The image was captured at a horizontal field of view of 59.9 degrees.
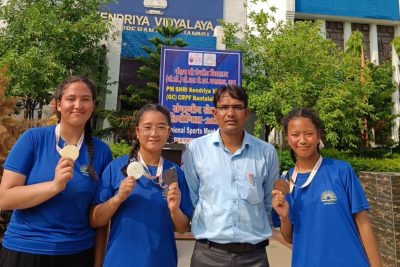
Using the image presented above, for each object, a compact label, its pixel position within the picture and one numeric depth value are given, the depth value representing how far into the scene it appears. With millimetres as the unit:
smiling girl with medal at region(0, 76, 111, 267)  1760
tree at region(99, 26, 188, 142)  12579
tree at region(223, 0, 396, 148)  11266
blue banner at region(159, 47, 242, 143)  7762
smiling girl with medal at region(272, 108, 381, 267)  1938
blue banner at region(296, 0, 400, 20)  16781
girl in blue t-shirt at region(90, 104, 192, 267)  1846
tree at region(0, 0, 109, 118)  9969
